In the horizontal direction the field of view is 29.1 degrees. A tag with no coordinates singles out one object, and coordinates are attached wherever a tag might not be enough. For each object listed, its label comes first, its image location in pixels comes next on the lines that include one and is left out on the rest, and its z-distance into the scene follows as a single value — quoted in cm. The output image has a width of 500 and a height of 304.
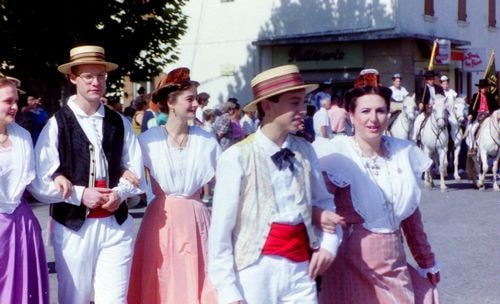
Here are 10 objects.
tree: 1973
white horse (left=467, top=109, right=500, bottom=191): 1791
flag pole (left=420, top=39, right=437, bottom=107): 2397
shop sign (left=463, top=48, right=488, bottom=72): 2986
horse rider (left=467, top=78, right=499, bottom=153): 2100
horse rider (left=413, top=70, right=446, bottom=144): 1914
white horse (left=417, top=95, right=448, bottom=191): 1839
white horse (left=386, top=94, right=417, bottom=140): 1970
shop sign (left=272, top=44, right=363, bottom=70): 2973
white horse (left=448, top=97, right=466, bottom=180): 1953
